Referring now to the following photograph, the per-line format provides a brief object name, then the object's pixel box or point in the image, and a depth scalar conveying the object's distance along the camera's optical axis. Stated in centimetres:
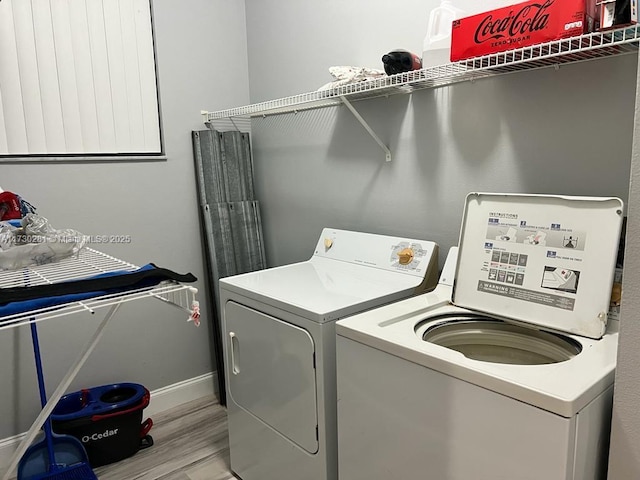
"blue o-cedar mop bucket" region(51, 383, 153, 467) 221
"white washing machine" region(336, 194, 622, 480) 108
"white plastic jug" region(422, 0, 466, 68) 171
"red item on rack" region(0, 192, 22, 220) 173
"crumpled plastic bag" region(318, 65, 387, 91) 195
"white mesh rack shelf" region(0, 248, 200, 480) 109
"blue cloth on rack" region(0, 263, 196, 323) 106
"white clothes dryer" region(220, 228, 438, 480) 166
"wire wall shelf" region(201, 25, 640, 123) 129
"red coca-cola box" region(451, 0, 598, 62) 129
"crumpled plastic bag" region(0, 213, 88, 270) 150
